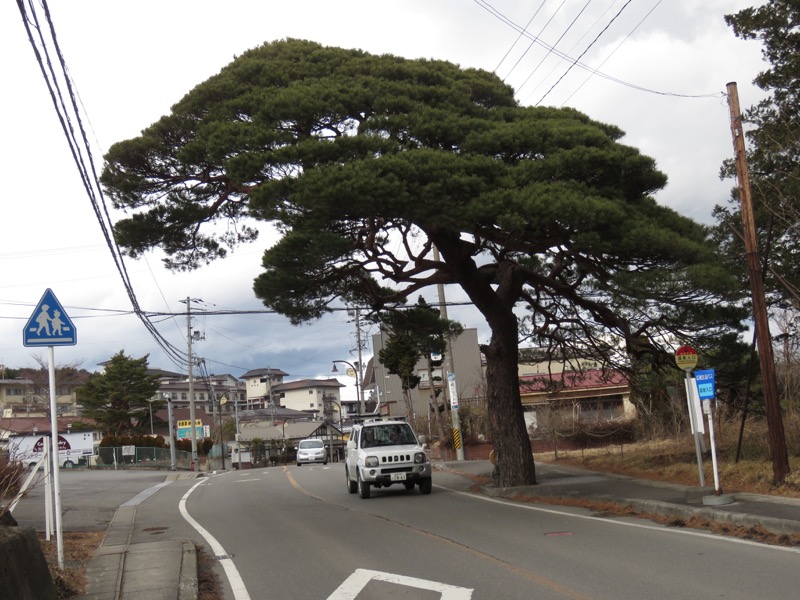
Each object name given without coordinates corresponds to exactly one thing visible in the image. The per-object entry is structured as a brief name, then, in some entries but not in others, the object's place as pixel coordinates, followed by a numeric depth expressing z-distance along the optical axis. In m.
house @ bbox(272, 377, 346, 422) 110.06
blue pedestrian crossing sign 9.60
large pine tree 12.95
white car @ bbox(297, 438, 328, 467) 46.66
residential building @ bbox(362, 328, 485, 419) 64.08
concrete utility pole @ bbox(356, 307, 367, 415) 54.08
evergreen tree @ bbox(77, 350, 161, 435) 61.75
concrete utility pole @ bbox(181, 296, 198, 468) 51.62
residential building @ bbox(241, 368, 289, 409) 114.25
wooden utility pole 13.45
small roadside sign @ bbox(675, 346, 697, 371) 13.06
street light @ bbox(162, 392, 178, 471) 48.44
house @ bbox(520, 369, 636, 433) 24.61
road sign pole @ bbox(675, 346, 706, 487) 13.07
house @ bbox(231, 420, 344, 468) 64.31
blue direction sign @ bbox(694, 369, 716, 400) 12.59
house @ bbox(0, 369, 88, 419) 63.31
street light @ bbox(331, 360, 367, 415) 55.04
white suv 18.22
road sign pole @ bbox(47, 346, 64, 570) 9.20
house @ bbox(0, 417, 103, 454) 57.74
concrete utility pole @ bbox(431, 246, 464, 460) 27.95
